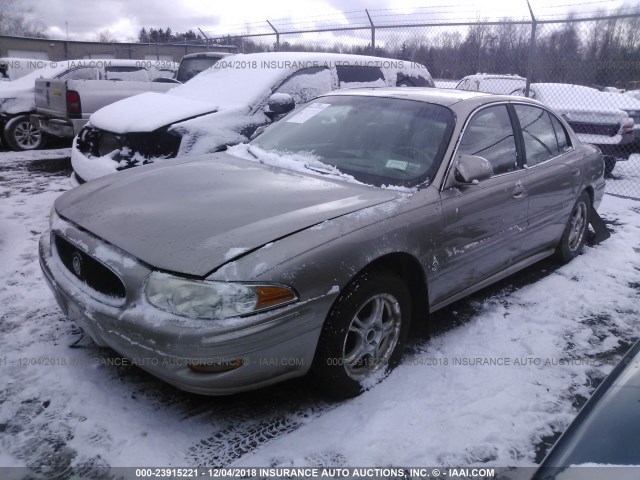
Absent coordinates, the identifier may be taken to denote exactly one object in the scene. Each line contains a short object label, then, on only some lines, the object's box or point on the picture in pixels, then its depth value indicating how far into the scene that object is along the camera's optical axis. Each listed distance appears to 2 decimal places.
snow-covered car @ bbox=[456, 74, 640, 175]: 8.53
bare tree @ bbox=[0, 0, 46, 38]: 55.52
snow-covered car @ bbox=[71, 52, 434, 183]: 5.05
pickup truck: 8.03
